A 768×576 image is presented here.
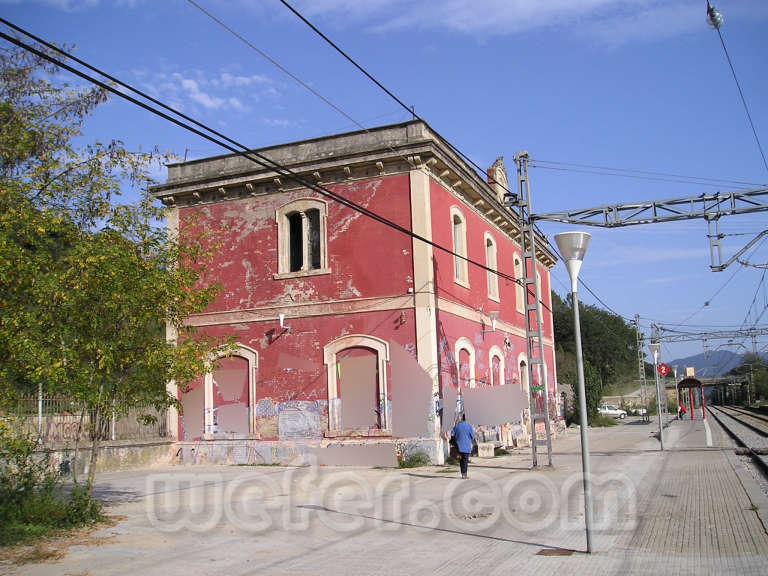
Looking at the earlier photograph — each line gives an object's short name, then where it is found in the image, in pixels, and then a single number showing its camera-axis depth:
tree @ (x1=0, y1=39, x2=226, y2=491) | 9.48
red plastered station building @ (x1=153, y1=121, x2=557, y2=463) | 18.75
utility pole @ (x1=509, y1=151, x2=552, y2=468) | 17.75
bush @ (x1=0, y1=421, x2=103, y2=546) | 9.21
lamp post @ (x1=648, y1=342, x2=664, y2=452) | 23.41
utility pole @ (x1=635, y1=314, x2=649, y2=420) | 45.16
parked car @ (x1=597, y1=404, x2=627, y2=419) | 60.08
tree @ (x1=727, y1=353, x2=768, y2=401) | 89.06
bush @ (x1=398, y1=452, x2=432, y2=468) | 18.00
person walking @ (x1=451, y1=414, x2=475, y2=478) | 15.34
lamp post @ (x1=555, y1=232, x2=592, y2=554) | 7.88
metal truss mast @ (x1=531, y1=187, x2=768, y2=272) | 18.91
